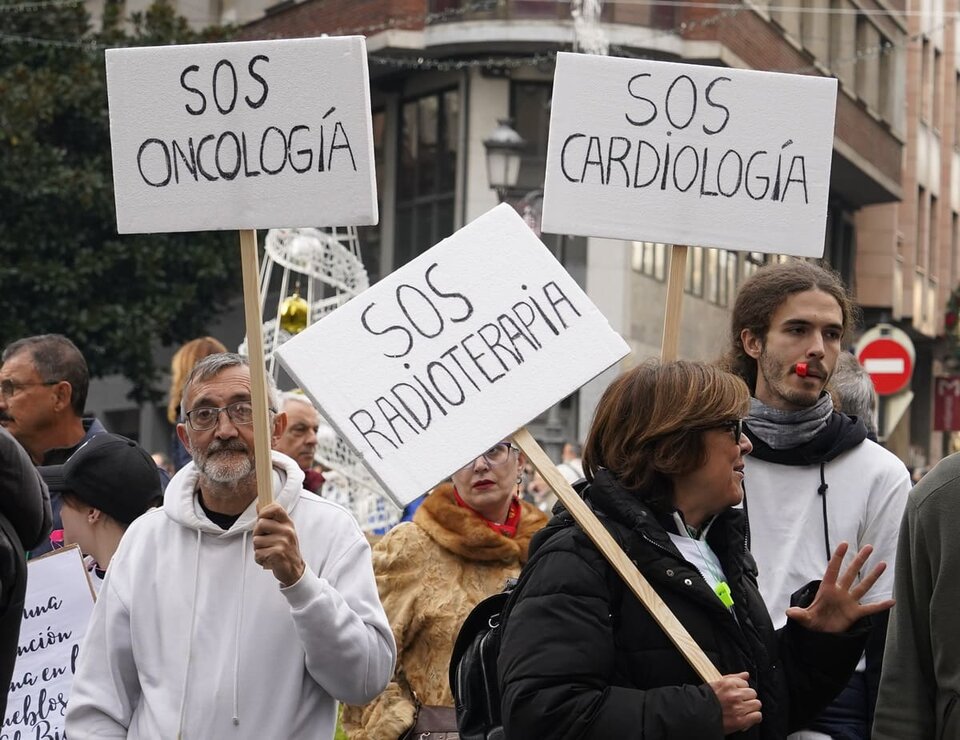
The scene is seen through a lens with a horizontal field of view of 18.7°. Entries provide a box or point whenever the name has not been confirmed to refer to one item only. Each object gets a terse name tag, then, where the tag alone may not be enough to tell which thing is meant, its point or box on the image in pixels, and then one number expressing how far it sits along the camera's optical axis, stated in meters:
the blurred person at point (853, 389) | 9.46
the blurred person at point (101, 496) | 8.89
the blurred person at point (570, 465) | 22.20
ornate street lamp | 25.69
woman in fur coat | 9.16
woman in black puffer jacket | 5.74
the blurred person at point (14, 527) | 5.86
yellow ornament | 20.51
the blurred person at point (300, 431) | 12.65
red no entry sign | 27.50
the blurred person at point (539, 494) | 26.69
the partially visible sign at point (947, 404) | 39.42
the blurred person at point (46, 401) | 10.38
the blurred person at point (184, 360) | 12.71
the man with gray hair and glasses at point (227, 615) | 7.06
